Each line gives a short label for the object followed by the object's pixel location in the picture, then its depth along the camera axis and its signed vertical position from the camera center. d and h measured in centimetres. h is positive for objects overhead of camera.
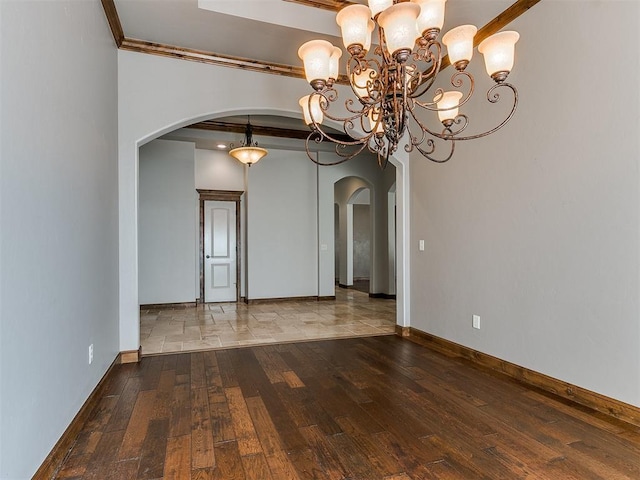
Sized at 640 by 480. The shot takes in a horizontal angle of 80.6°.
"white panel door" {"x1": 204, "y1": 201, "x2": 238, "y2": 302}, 759 -21
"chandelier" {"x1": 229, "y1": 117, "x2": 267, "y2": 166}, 588 +141
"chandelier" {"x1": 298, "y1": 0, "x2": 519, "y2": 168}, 199 +110
